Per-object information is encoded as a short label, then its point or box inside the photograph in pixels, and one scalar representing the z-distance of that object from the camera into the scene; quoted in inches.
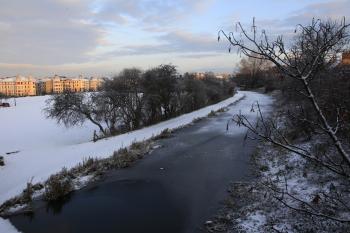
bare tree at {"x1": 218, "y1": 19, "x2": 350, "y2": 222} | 116.8
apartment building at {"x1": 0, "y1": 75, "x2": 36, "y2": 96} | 7770.7
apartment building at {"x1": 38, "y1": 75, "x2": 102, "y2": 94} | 7754.9
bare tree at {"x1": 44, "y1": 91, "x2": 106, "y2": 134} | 1187.9
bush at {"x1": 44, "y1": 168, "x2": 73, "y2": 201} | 482.3
